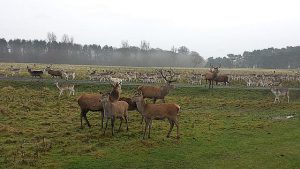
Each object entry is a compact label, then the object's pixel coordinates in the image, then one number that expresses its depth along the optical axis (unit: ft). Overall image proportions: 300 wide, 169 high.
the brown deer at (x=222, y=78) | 153.05
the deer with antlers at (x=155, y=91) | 91.86
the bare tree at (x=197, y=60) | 602.57
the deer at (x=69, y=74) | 169.89
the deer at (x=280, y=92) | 110.22
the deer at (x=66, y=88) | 115.75
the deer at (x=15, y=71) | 191.48
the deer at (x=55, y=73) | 168.86
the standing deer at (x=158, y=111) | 58.39
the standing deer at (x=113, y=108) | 60.29
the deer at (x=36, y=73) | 168.68
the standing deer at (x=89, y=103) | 66.59
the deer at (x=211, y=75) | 146.41
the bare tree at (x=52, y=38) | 628.69
